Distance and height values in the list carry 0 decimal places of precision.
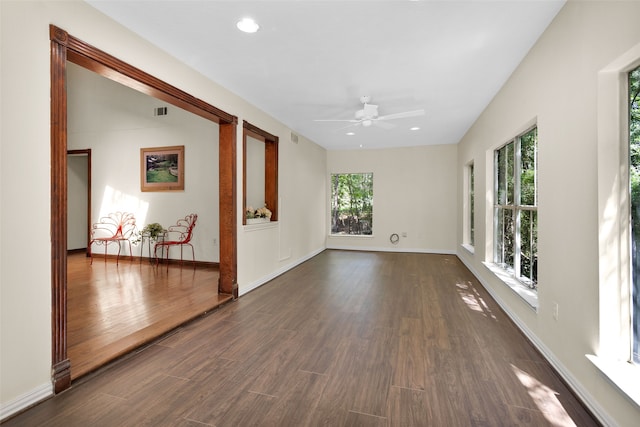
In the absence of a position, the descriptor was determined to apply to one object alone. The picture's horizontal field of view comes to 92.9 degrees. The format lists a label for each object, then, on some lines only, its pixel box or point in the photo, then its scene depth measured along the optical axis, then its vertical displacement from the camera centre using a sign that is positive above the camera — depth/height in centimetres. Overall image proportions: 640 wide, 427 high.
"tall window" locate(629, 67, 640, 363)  166 +11
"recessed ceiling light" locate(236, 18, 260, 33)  239 +151
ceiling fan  401 +134
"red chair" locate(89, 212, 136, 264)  610 -32
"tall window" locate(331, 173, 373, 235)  805 +24
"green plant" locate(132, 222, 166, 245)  563 -32
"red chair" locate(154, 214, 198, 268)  563 -38
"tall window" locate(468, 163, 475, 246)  606 +9
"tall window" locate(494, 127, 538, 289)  303 +6
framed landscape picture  580 +88
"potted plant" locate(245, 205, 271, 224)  448 -3
